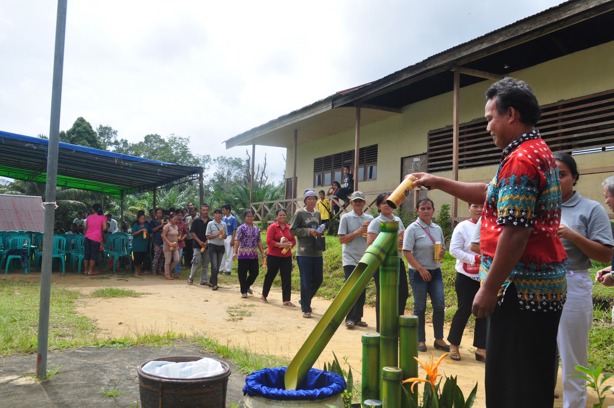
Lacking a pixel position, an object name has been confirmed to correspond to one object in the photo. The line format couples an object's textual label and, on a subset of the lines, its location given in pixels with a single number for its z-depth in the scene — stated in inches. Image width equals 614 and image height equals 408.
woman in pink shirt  482.0
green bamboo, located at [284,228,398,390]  71.2
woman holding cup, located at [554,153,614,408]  119.9
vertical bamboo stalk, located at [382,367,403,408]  74.0
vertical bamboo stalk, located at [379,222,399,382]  77.5
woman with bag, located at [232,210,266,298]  376.8
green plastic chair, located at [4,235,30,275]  467.5
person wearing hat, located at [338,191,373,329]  265.4
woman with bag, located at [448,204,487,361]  208.8
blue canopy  514.6
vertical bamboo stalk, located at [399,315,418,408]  77.9
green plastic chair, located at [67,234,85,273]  501.7
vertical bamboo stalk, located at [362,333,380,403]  80.1
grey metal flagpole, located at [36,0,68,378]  144.8
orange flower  74.8
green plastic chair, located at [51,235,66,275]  482.6
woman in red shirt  342.0
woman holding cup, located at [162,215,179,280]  494.3
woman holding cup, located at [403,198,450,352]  227.3
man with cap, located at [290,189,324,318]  303.6
